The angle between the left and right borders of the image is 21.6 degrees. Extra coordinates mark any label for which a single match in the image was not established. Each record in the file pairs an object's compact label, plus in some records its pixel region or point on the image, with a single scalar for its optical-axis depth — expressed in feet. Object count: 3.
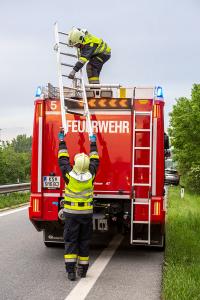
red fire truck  26.73
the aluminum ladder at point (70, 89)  26.33
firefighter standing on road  22.84
